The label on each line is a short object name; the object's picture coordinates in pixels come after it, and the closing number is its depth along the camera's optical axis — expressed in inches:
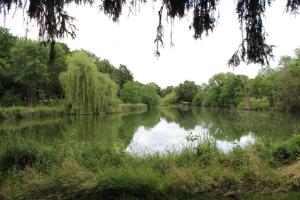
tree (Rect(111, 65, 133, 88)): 2514.8
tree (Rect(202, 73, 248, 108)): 2313.0
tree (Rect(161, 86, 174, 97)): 4303.2
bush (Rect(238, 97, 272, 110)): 1846.1
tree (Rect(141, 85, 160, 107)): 2662.4
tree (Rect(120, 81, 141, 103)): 2133.4
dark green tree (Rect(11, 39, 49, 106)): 1146.7
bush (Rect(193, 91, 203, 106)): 3321.9
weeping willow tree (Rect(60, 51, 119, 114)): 1113.4
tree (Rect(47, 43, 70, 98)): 1471.5
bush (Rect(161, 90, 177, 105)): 3816.4
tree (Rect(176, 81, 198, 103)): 3697.8
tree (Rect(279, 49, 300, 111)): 1401.3
